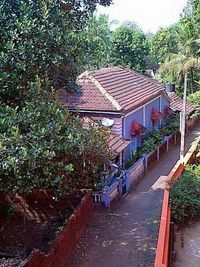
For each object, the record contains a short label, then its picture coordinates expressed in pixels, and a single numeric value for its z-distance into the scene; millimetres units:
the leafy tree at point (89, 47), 10391
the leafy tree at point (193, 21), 20512
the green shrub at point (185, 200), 13555
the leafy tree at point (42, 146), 7840
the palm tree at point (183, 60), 21719
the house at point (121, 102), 19891
